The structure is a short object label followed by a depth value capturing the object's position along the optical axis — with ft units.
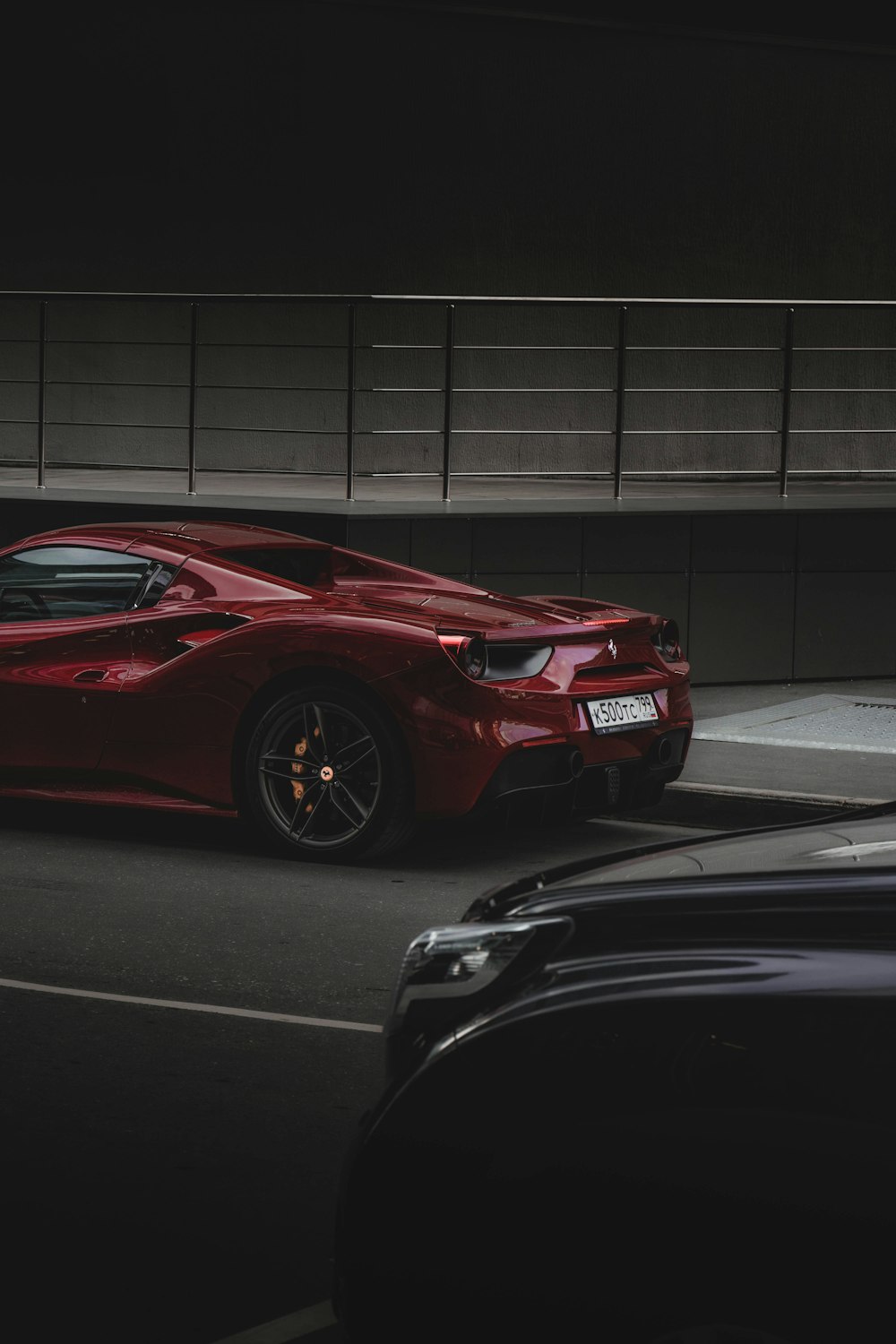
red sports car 42.88
